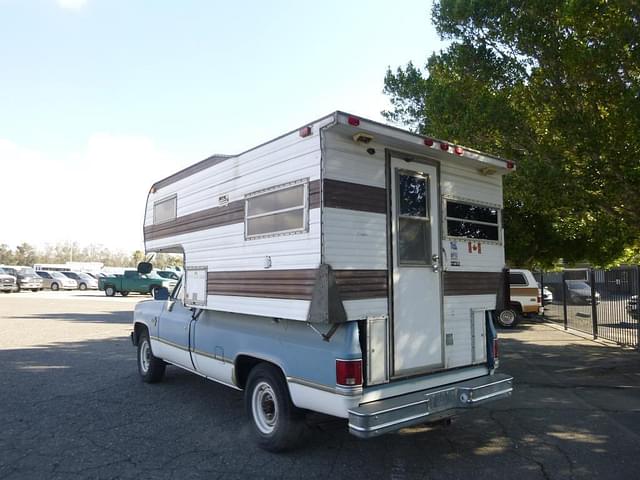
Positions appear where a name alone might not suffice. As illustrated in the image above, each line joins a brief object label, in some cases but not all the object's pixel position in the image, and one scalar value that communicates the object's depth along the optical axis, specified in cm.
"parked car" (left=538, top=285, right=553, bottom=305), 1830
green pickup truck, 2898
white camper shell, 412
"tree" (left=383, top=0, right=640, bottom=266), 821
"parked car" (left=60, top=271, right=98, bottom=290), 4131
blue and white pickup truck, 388
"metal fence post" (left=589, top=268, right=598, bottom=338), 1211
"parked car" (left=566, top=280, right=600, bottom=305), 1296
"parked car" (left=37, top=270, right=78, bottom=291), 3947
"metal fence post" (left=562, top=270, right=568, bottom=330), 1476
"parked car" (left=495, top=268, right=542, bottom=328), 1541
